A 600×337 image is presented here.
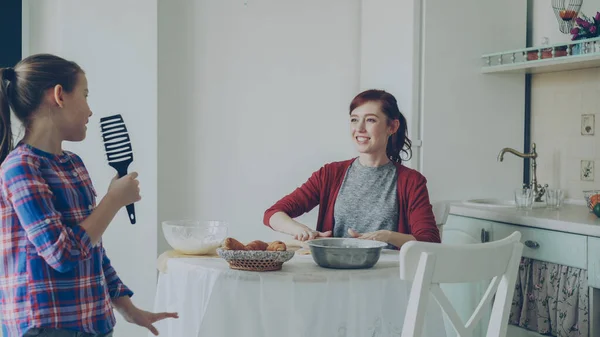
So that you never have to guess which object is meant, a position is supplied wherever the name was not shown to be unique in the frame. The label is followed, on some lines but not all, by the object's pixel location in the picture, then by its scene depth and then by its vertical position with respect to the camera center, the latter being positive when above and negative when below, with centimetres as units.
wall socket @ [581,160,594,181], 310 -9
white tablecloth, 179 -40
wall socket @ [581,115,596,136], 309 +11
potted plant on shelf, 279 +47
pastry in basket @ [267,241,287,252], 192 -27
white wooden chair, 148 -27
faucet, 311 -11
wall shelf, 280 +39
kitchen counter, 249 -26
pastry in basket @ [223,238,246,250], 188 -26
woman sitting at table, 247 -15
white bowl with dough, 205 -27
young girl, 143 -14
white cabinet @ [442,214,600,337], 243 -37
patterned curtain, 247 -55
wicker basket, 180 -29
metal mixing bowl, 185 -28
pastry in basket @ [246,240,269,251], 191 -27
